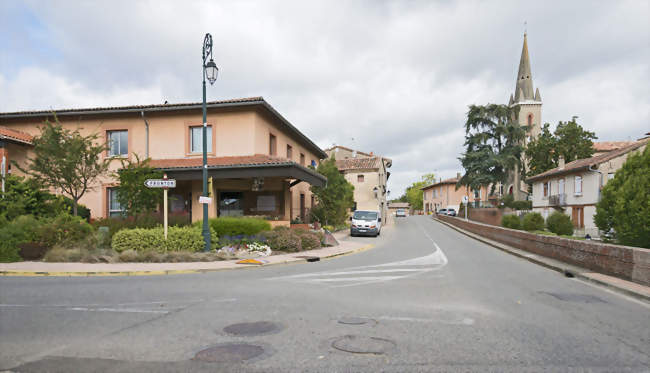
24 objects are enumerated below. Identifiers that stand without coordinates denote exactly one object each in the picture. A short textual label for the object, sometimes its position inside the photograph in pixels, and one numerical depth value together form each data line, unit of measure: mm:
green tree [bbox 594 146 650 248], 10438
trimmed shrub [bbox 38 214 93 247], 13500
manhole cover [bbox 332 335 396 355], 4594
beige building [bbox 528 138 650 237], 35406
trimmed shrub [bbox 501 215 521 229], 29719
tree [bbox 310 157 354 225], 29781
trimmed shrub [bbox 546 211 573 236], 25688
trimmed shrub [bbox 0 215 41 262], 12728
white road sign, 13852
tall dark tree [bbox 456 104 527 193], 47594
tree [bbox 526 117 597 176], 51547
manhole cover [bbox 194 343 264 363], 4340
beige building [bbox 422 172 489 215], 87812
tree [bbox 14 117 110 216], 15430
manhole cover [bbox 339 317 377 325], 5797
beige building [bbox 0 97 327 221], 20219
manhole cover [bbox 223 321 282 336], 5316
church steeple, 74562
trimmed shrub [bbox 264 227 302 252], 16250
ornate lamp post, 14047
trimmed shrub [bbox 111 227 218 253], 14000
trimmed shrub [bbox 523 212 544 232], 27984
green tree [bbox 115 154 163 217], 15227
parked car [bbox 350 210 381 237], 28172
